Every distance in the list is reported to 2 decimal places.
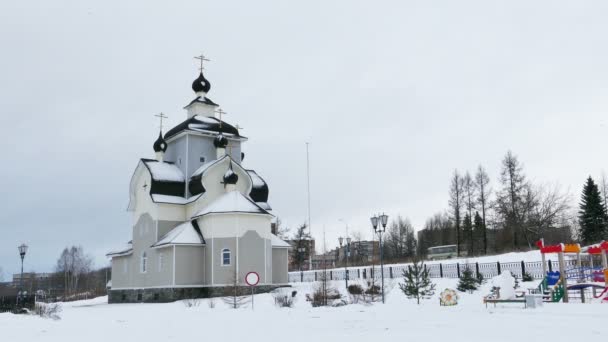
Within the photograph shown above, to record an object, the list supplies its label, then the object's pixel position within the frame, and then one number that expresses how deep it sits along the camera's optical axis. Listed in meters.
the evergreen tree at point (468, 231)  52.94
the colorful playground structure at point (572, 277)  18.06
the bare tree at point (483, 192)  48.34
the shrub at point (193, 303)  22.94
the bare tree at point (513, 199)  45.66
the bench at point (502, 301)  16.34
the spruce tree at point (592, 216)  43.53
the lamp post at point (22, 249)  29.64
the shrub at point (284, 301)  21.25
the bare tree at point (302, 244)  55.53
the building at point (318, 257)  85.71
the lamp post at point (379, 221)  23.17
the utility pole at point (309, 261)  61.20
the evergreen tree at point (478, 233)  55.85
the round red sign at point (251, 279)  18.56
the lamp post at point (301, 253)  54.91
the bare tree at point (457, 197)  50.03
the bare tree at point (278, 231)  57.16
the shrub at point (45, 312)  16.25
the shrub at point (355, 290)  24.93
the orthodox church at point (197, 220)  30.14
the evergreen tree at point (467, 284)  24.23
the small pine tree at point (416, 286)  20.77
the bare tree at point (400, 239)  81.35
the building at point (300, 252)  55.53
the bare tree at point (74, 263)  93.44
